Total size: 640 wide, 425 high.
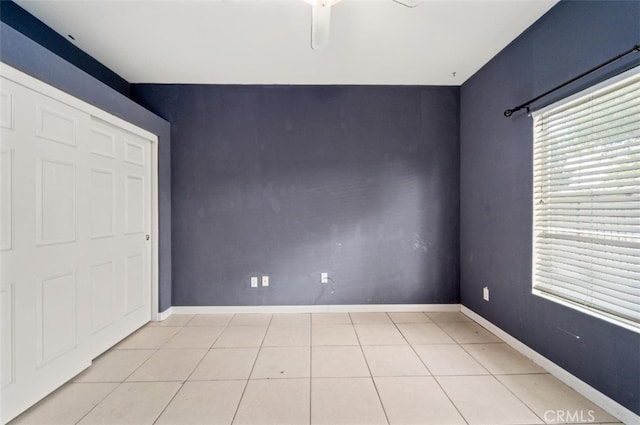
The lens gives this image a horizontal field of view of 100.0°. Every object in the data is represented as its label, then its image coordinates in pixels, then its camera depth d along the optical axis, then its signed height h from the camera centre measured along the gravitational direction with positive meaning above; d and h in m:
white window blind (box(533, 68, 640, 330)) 1.49 +0.07
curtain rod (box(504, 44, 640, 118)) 1.44 +0.86
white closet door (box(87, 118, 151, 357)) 2.16 -0.18
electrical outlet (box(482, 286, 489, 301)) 2.65 -0.80
